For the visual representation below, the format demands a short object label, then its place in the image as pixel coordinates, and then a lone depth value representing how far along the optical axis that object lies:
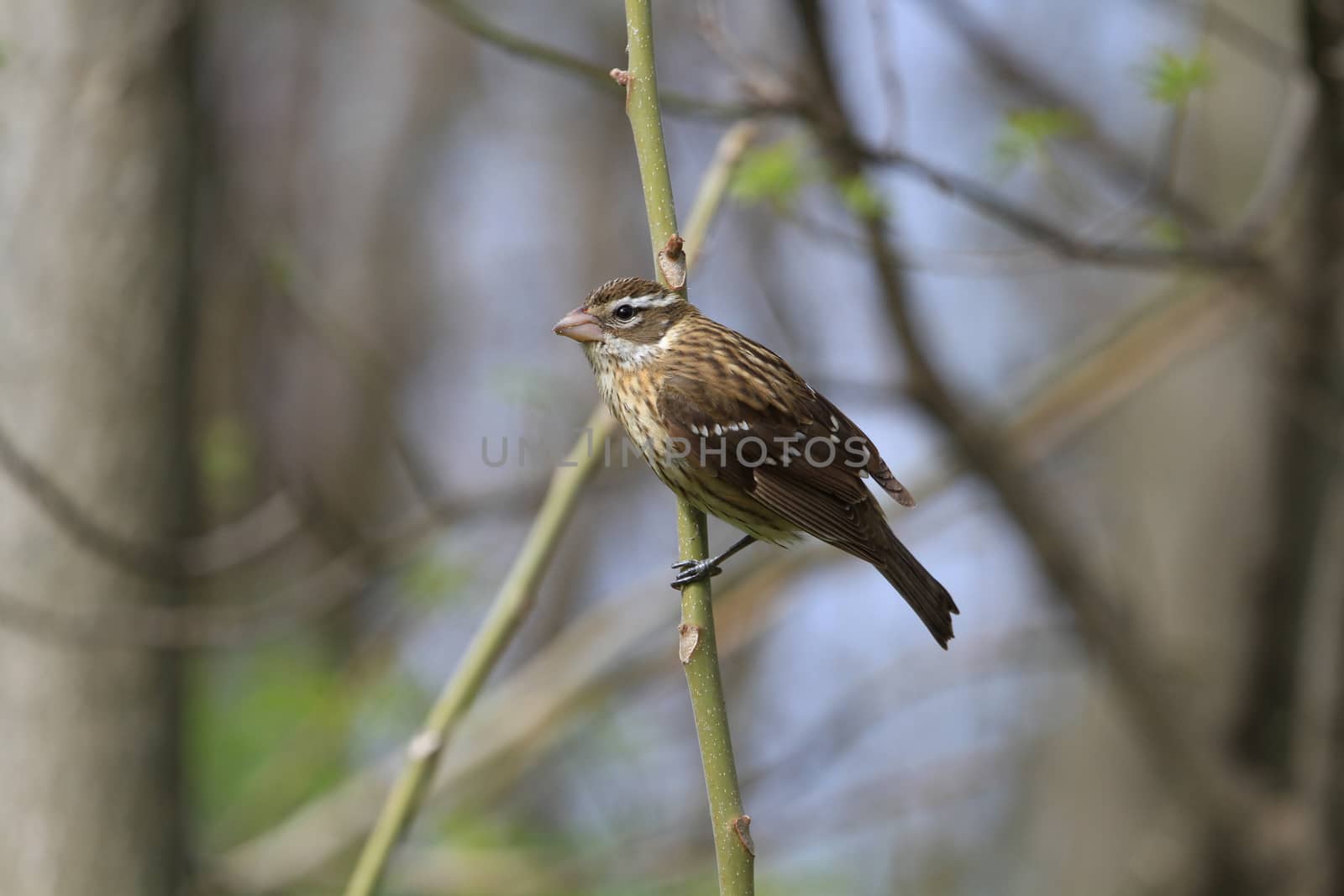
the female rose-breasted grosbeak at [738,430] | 7.25
